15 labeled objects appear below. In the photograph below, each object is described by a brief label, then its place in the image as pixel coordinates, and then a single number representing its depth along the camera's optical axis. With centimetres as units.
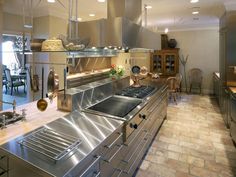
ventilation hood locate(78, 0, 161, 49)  179
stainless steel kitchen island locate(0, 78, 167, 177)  118
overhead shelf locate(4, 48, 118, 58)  155
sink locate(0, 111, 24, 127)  174
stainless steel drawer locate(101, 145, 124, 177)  149
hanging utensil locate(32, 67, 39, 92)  169
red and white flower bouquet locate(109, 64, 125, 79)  356
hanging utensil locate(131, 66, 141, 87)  366
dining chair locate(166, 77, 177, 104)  557
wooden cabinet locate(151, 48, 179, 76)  716
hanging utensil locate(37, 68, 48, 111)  172
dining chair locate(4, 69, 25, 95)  682
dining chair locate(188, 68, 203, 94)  722
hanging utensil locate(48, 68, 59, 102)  164
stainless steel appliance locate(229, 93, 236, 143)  302
